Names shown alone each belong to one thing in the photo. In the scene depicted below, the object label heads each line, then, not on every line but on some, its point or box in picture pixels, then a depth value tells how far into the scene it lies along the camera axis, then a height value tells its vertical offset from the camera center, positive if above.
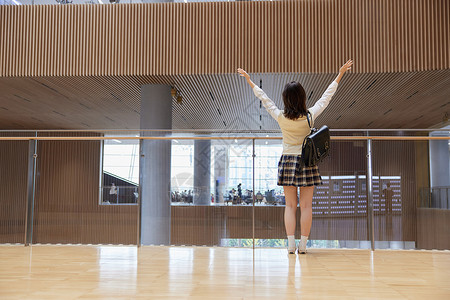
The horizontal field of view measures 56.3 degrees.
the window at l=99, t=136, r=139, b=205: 4.37 +0.19
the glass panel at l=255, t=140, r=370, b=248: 4.14 -0.06
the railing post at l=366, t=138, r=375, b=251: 4.08 -0.06
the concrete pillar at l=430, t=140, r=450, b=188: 4.41 +0.31
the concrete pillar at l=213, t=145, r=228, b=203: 4.31 +0.18
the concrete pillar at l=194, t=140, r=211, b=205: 4.39 +0.20
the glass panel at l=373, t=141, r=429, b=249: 4.11 +0.02
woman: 3.24 +0.34
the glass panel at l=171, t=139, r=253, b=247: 4.18 -0.03
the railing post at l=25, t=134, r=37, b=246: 4.33 +0.04
